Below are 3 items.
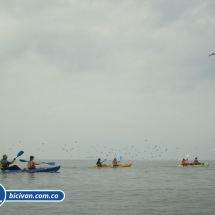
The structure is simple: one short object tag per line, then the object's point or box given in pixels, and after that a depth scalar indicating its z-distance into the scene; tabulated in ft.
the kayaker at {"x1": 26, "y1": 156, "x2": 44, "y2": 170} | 125.08
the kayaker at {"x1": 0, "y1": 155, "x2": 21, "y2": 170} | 121.19
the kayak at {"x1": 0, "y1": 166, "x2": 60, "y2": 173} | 125.08
